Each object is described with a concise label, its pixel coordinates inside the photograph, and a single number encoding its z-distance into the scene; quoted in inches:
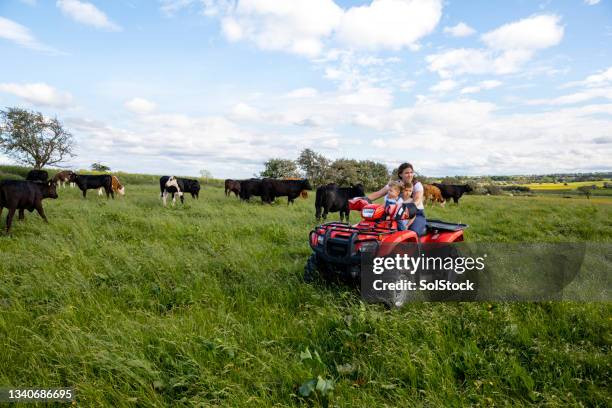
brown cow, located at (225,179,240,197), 959.0
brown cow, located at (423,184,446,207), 858.8
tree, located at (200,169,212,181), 2011.6
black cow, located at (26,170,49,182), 1012.5
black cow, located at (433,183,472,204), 924.6
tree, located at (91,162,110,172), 2104.8
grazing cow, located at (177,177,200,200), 837.2
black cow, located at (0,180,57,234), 353.7
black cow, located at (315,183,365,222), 490.9
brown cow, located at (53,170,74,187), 1019.3
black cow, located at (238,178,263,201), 821.9
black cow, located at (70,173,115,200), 804.6
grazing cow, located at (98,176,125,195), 862.6
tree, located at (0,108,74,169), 1403.8
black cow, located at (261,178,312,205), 781.9
